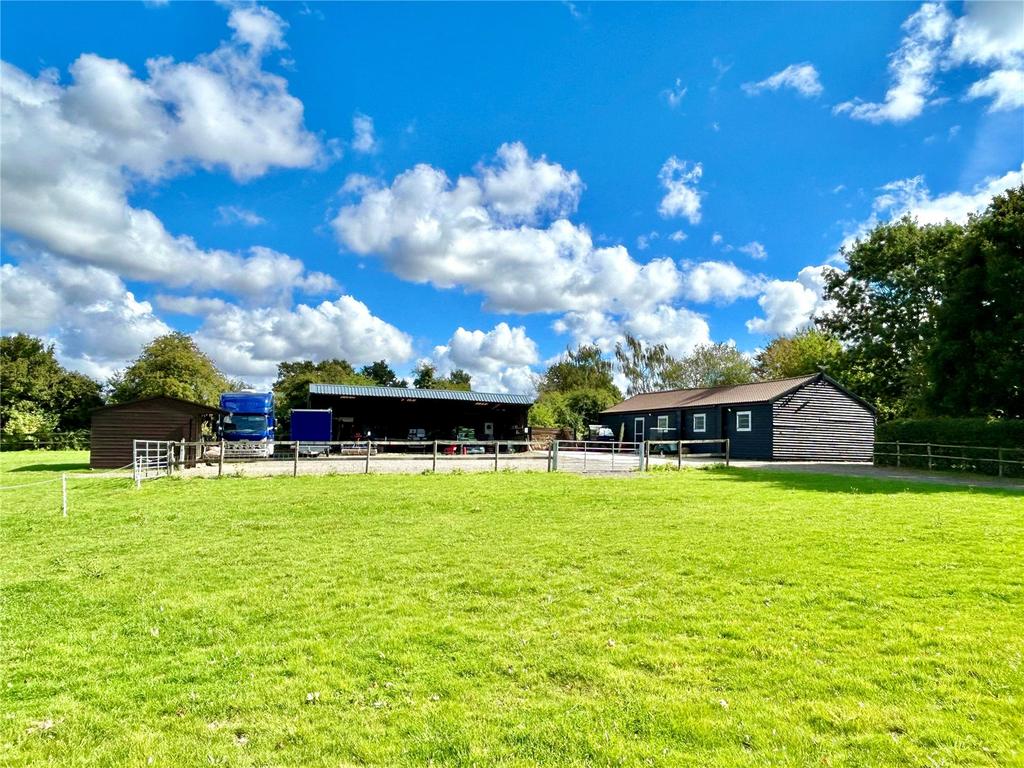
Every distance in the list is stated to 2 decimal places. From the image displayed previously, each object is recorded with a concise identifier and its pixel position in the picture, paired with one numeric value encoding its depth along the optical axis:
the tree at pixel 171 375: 45.03
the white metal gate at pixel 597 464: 18.89
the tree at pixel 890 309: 37.14
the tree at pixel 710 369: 56.16
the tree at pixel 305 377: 56.31
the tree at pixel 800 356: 44.62
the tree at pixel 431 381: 61.47
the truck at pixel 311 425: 30.12
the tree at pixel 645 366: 62.94
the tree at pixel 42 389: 42.94
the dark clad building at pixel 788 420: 28.52
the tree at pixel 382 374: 68.25
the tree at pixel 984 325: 21.91
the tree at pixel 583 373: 66.94
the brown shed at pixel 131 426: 21.16
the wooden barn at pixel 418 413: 33.94
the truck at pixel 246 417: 27.42
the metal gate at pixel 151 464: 14.75
